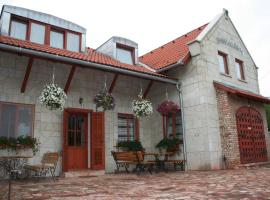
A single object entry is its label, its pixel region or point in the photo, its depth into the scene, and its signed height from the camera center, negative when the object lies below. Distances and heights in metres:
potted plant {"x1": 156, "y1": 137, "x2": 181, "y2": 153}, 11.46 +0.29
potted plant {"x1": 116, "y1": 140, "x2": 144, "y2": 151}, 11.25 +0.25
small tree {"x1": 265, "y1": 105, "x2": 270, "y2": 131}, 27.70 +3.76
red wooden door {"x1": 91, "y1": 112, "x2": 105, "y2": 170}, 10.13 +0.40
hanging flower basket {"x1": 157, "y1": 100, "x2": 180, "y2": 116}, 11.11 +1.72
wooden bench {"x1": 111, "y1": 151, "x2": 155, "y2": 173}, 9.66 -0.24
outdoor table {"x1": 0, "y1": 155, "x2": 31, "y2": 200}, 8.13 -0.25
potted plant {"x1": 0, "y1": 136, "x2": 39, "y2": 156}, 8.52 +0.30
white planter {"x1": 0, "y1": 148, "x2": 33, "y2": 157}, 8.57 +0.08
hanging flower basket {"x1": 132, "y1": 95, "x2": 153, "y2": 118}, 10.61 +1.65
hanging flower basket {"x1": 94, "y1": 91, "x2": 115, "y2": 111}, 9.52 +1.75
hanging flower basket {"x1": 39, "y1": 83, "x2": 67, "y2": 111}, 8.34 +1.68
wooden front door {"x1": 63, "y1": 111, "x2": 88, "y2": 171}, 10.10 +0.57
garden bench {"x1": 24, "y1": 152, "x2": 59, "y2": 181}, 8.16 -0.33
